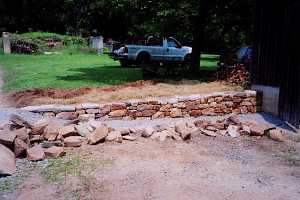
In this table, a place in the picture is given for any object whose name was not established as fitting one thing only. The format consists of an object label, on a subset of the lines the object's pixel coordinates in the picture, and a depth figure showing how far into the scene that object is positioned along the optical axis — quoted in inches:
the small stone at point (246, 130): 340.9
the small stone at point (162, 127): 336.3
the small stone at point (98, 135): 304.4
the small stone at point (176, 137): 322.7
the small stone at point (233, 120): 356.5
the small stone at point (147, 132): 326.0
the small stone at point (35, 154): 267.1
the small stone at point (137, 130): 333.7
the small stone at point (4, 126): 313.7
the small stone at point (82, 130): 315.9
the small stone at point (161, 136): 320.1
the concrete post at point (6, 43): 1290.6
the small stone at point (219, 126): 350.3
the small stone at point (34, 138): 299.7
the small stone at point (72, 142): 297.6
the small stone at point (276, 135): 327.3
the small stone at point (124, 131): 325.7
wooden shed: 374.9
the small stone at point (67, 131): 307.4
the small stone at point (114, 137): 311.6
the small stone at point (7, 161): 240.1
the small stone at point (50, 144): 292.1
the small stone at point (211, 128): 346.3
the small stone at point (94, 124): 326.0
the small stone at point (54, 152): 274.7
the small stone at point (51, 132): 302.9
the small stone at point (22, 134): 289.0
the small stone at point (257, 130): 336.5
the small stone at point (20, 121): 310.5
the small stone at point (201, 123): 351.3
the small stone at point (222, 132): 342.0
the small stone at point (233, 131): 336.2
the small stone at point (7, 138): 270.2
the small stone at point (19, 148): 271.4
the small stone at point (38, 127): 304.8
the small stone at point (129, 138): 317.7
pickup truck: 915.4
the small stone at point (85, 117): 377.1
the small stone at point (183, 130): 322.1
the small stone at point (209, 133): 336.5
